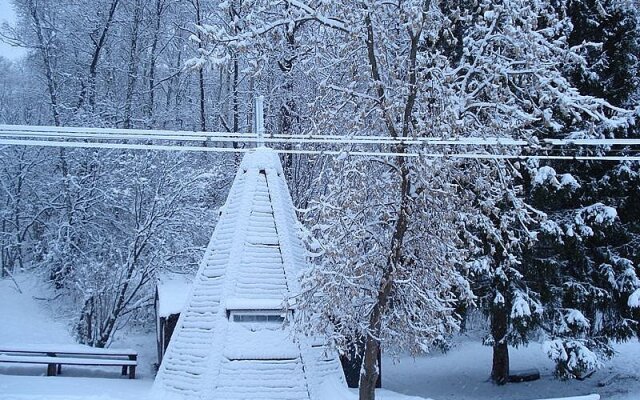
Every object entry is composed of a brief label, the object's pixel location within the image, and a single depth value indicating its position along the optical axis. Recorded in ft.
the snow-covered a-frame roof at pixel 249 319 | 32.76
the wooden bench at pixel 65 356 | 51.13
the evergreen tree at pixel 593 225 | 50.52
